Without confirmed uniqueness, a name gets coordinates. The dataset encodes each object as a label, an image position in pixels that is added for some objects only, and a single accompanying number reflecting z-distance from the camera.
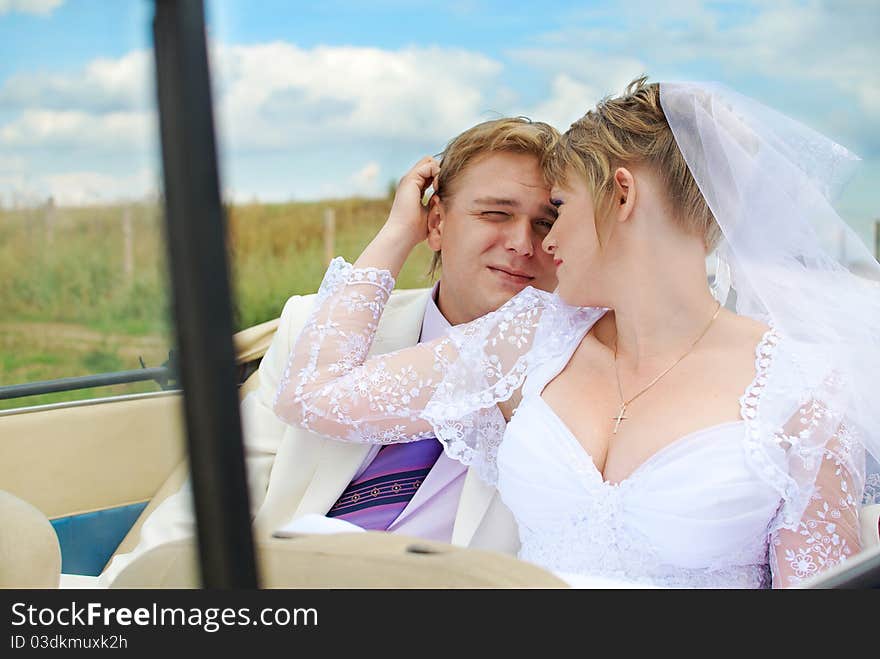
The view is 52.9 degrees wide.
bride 1.56
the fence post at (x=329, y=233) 7.02
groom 2.04
